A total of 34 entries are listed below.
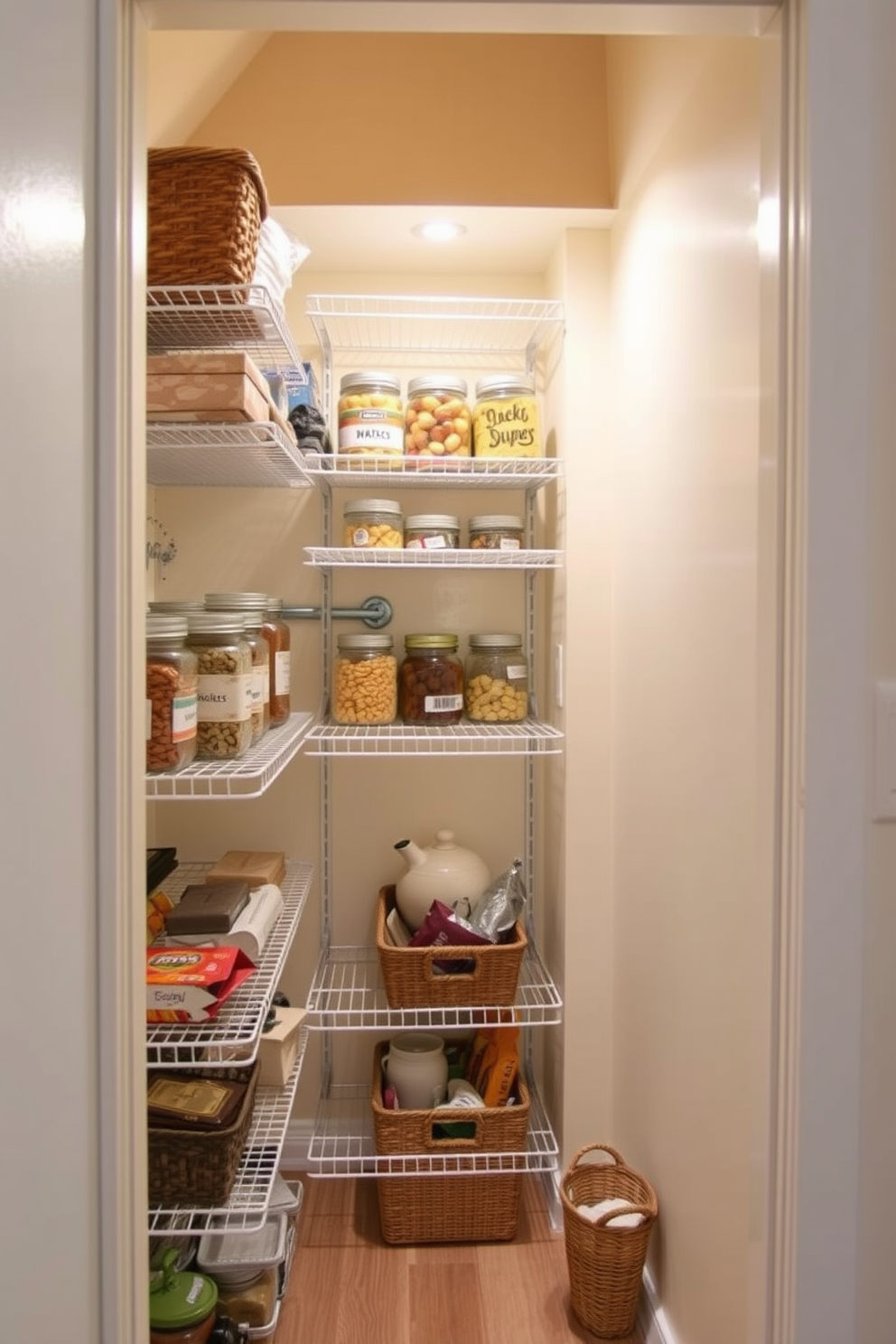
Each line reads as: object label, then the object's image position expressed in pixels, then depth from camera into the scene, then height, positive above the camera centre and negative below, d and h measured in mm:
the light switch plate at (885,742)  844 -71
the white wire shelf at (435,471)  1873 +436
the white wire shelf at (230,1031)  1353 -579
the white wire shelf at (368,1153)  1847 -1089
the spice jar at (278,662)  1772 +9
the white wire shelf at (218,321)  1385 +589
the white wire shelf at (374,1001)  1926 -767
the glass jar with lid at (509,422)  1935 +548
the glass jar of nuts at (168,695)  1312 -45
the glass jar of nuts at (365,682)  1940 -34
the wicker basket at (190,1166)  1407 -812
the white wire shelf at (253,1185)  1406 -884
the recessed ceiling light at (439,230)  1914 +975
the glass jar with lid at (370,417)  1867 +539
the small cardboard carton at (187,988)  1360 -507
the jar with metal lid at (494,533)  2004 +313
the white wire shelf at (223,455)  1485 +408
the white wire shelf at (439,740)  1850 -161
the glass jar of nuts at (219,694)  1452 -47
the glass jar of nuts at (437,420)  1941 +554
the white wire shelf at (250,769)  1343 -166
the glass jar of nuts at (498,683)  2014 -36
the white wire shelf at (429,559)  1886 +243
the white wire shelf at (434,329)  2127 +842
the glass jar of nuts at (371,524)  1930 +319
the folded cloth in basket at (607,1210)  1591 -1013
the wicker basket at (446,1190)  1850 -1114
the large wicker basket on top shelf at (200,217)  1354 +706
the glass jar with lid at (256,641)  1582 +46
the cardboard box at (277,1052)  1684 -758
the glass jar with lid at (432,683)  1955 -36
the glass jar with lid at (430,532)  1966 +308
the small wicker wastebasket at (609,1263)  1548 -1079
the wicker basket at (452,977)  1837 -659
